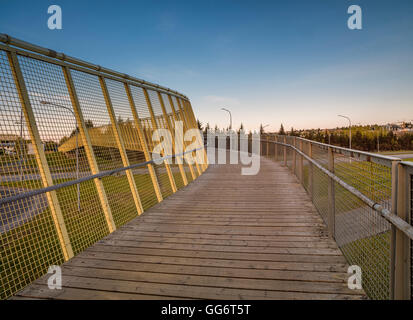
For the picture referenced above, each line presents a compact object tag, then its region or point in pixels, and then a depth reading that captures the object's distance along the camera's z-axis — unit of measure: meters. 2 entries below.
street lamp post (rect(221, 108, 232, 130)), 30.51
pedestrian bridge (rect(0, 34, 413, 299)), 2.15
